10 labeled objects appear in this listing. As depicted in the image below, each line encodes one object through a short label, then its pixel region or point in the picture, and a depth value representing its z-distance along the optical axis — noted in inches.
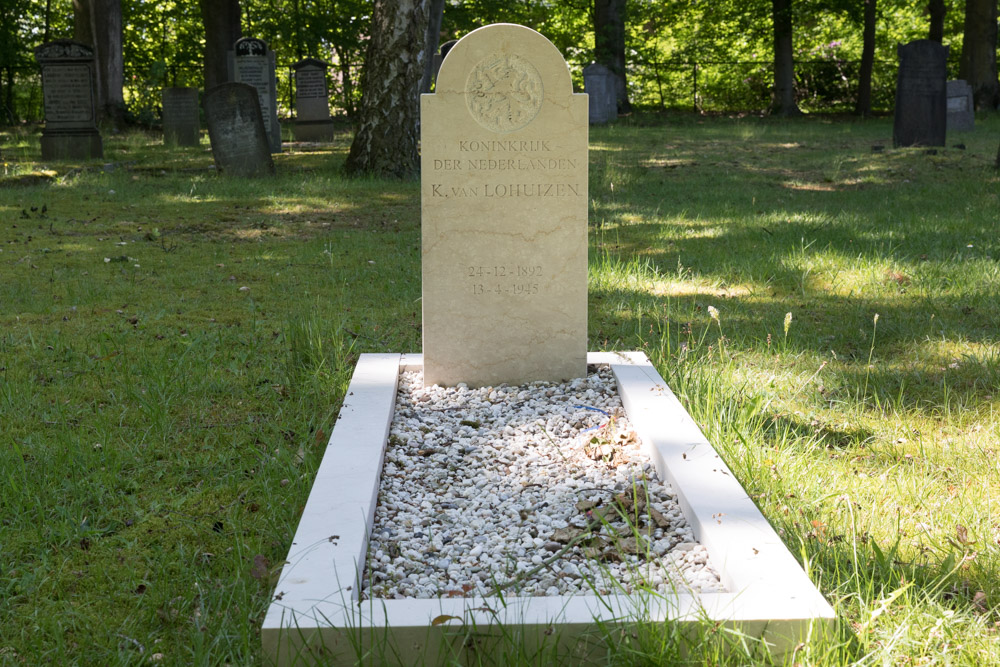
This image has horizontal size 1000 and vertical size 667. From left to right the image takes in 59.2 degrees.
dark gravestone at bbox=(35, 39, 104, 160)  547.5
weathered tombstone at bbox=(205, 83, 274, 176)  442.3
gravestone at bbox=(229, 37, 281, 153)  655.8
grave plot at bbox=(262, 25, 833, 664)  82.9
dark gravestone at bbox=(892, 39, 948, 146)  538.9
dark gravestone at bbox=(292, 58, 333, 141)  749.9
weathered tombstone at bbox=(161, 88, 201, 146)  689.6
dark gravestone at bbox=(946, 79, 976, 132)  684.7
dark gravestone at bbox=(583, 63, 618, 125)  860.0
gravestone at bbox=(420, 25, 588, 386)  157.9
